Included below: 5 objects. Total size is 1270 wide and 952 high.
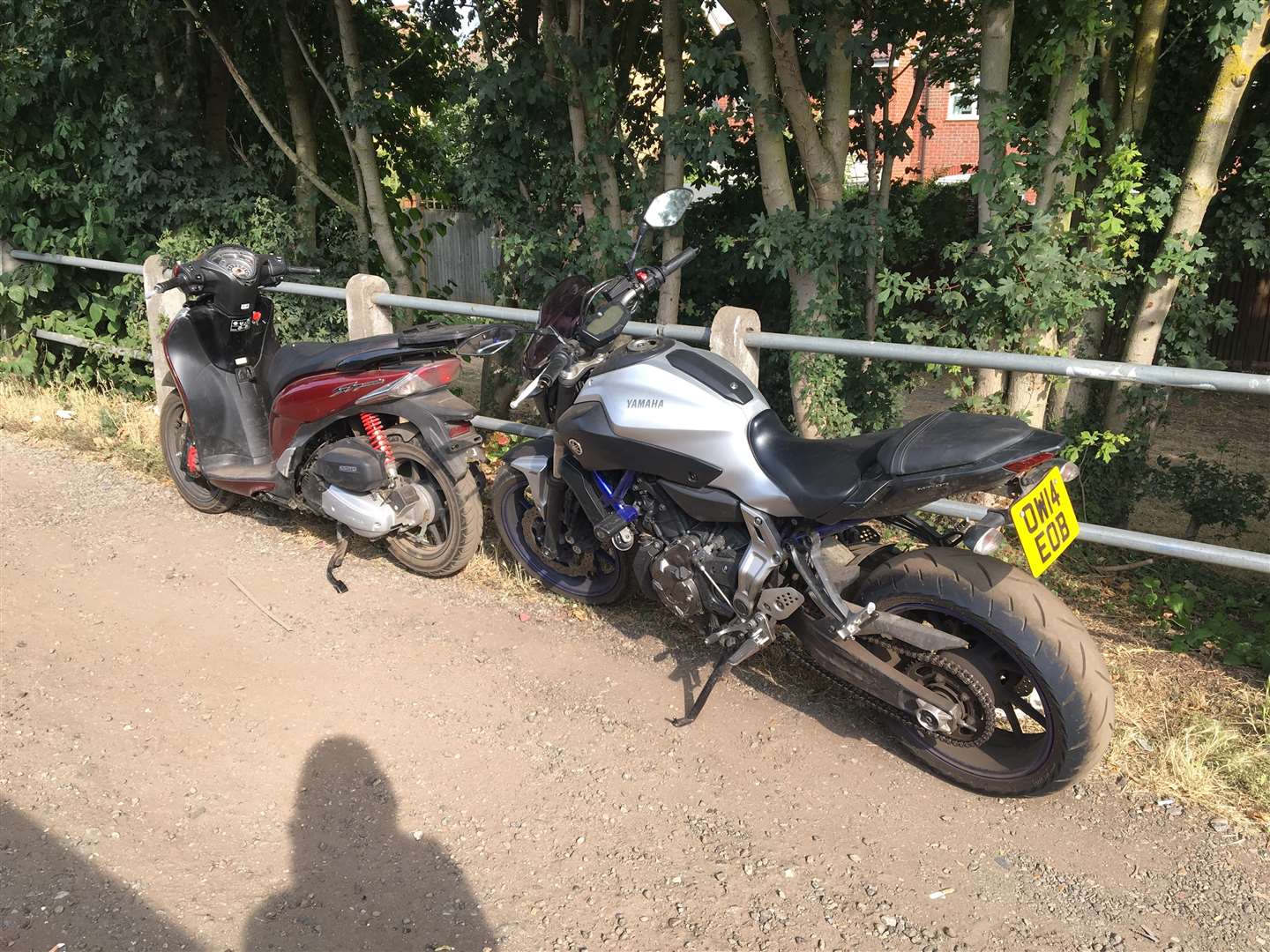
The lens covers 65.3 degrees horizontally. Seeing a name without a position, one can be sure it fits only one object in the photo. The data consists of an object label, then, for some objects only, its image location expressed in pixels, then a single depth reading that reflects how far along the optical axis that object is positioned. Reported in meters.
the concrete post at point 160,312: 6.57
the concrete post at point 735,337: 4.14
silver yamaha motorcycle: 2.71
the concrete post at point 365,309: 5.36
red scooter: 4.30
